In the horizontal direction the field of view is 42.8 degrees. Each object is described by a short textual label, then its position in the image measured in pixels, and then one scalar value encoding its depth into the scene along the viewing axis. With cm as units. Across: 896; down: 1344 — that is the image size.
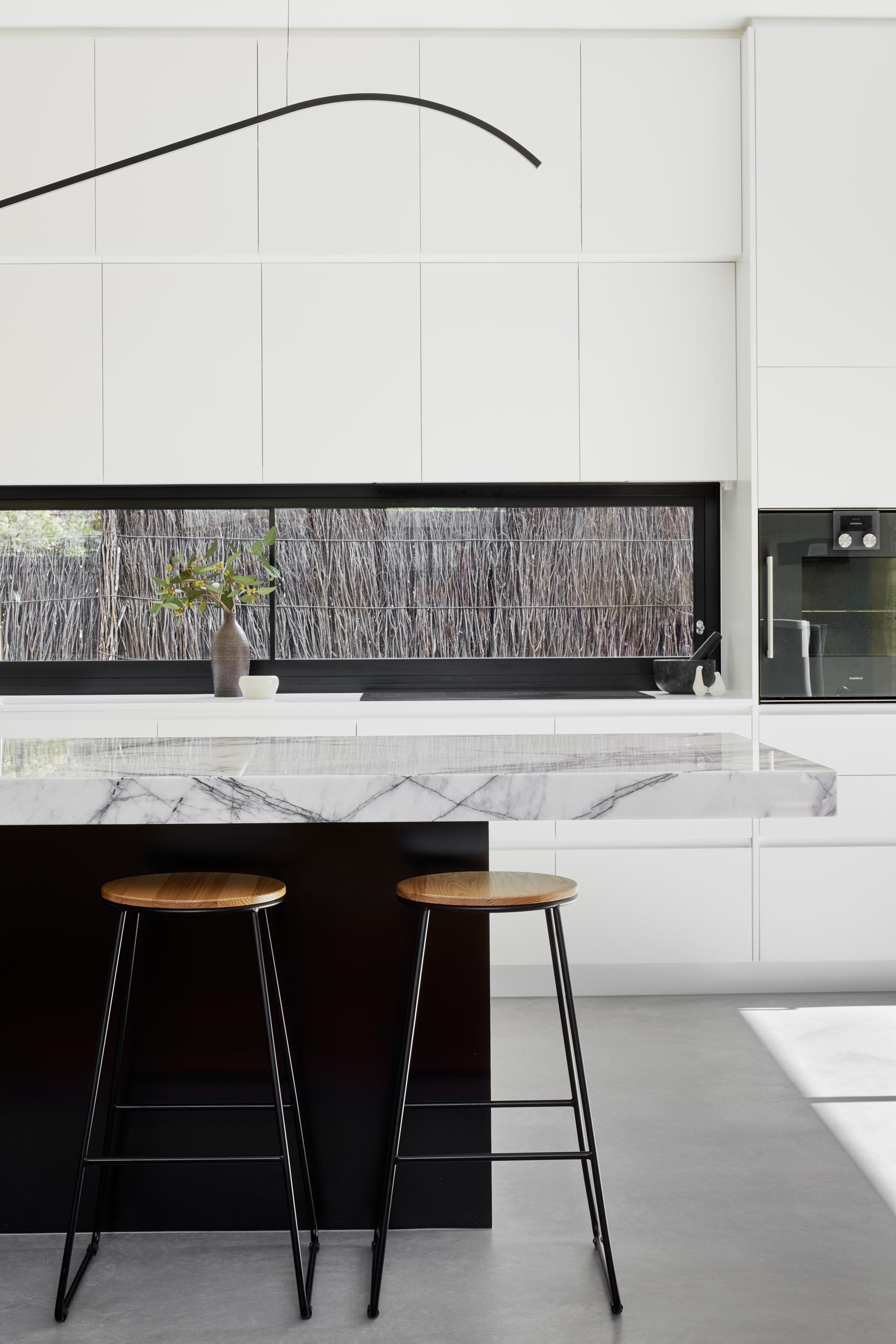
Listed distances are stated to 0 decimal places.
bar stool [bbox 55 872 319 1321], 207
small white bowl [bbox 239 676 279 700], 418
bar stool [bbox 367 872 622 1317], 208
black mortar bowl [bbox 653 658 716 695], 433
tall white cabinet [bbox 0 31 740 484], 411
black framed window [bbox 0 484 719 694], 459
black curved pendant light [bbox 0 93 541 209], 209
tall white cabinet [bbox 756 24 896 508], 406
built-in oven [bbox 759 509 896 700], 410
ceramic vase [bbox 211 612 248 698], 427
